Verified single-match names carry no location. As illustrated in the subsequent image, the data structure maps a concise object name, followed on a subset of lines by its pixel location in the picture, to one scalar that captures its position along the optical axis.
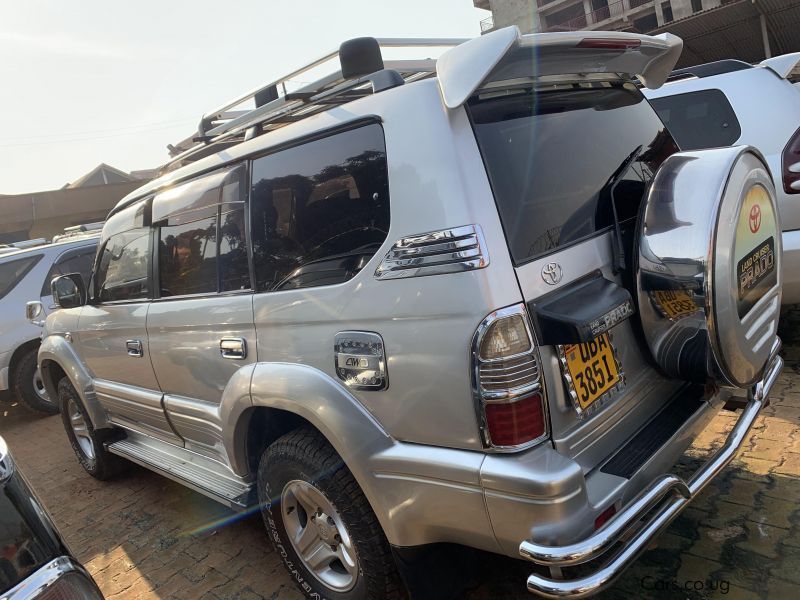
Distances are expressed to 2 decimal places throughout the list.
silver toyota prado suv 1.76
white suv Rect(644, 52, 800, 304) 3.61
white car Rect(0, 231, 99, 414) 6.62
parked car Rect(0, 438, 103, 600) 1.23
